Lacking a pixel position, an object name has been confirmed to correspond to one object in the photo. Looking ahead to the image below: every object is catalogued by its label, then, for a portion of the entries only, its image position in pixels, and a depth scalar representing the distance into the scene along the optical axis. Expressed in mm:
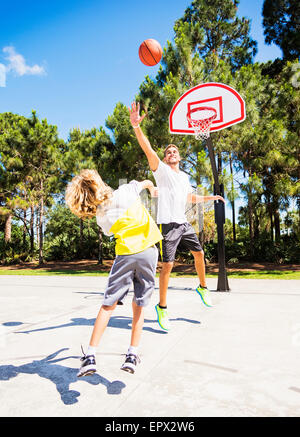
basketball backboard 8500
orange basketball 6234
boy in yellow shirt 2527
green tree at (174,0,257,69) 20500
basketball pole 7170
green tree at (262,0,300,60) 19766
